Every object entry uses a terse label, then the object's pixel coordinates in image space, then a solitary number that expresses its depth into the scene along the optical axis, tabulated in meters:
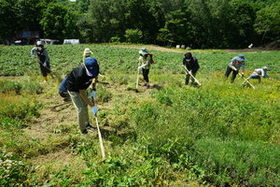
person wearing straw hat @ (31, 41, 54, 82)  9.92
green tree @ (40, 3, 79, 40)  50.75
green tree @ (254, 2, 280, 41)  49.50
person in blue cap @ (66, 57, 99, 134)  4.59
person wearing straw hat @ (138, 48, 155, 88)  9.45
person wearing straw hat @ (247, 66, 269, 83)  11.10
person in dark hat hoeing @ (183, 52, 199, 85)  10.12
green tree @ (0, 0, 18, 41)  48.78
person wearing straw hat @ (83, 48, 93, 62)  6.67
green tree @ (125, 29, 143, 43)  45.12
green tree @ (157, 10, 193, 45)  47.20
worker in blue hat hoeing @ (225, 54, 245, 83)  10.66
